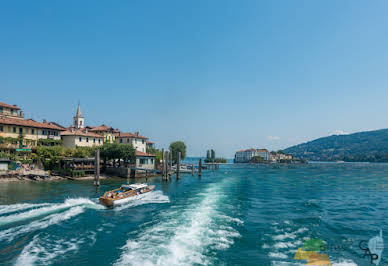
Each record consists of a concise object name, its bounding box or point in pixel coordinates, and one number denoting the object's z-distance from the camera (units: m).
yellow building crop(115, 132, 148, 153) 70.38
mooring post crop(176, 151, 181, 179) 53.63
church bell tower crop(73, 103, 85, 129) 85.62
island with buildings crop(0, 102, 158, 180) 48.62
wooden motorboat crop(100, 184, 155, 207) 24.81
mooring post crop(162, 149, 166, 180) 51.25
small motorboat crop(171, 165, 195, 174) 73.36
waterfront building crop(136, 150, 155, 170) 60.03
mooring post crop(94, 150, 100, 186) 38.65
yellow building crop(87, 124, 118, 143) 69.64
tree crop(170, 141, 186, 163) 96.93
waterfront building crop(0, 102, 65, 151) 49.19
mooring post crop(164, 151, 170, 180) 50.34
